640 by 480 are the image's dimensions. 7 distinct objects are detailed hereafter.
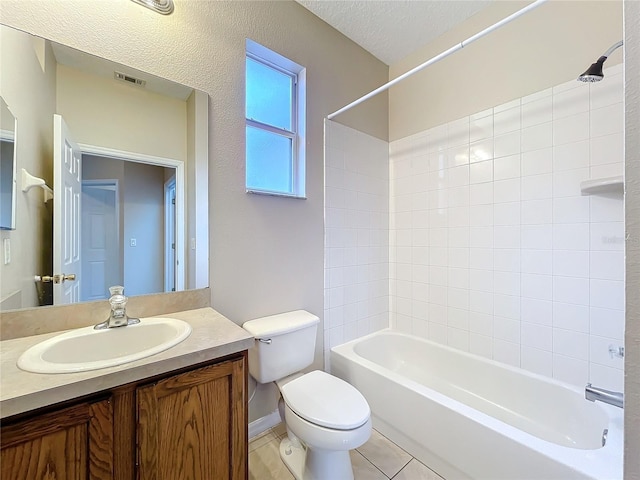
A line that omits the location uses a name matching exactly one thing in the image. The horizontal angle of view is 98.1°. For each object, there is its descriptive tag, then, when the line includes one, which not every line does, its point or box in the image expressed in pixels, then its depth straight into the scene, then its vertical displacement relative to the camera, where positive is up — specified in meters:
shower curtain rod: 1.12 +0.93
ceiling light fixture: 1.25 +1.08
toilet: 1.19 -0.77
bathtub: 1.09 -0.91
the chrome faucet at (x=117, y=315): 1.09 -0.30
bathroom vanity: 0.67 -0.49
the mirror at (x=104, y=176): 1.03 +0.28
